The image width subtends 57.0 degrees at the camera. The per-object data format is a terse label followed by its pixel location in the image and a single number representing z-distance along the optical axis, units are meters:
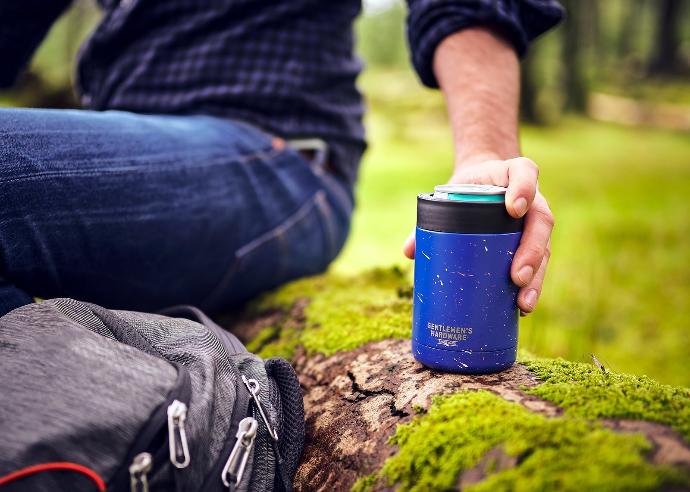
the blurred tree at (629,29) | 23.72
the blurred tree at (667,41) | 16.28
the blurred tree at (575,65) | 13.30
